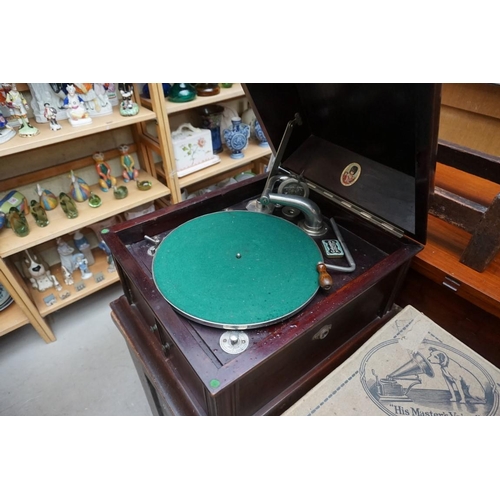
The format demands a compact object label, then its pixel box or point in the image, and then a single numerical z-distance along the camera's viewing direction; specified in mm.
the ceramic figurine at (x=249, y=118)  2088
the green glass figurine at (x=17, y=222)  1438
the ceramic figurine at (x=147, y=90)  1546
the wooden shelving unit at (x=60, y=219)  1377
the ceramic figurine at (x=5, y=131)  1245
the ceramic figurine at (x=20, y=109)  1246
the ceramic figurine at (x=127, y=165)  1736
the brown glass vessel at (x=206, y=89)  1640
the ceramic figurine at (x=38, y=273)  1676
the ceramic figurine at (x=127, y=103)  1451
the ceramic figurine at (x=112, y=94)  1508
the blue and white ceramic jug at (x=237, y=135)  1876
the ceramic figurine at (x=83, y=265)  1811
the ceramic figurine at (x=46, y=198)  1582
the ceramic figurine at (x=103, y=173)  1666
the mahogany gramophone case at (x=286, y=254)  677
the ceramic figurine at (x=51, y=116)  1320
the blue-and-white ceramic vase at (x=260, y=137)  2079
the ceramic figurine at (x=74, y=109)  1355
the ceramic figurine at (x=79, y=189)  1630
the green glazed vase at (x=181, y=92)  1564
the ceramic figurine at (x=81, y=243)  1816
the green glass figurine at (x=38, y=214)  1496
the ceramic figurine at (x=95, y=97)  1392
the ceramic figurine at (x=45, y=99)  1375
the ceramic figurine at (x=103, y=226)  1845
